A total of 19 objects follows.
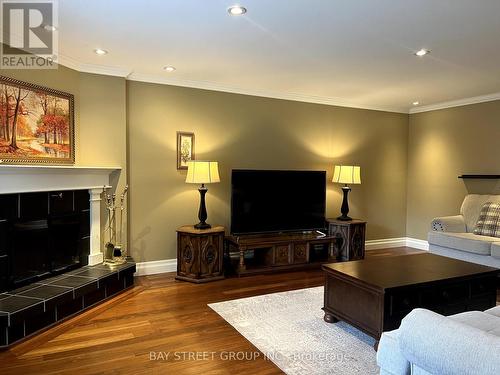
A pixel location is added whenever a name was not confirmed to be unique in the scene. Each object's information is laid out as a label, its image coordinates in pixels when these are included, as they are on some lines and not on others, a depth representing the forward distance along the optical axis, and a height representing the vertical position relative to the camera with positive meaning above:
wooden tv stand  4.50 -0.95
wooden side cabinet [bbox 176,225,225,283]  4.18 -0.90
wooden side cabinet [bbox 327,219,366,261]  5.12 -0.84
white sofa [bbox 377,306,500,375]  1.10 -0.55
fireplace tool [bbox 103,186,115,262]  3.98 -0.58
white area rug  2.40 -1.23
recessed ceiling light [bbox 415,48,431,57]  3.34 +1.23
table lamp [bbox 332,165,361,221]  5.27 +0.04
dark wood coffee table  2.53 -0.83
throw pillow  4.49 -0.50
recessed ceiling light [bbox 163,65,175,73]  4.02 +1.25
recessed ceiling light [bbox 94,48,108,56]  3.47 +1.24
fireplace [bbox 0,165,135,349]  2.85 -0.71
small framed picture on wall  4.60 +0.39
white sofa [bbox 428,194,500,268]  4.14 -0.70
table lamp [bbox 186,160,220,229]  4.21 +0.06
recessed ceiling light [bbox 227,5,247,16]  2.51 +1.21
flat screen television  4.64 -0.28
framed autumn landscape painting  3.17 +0.51
